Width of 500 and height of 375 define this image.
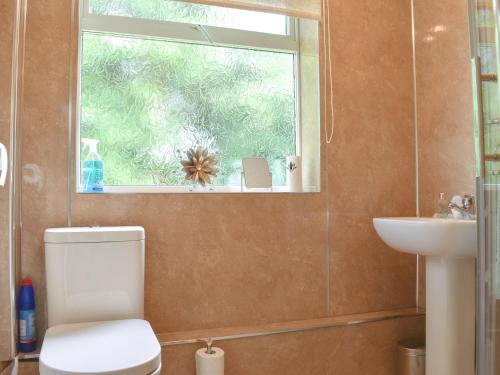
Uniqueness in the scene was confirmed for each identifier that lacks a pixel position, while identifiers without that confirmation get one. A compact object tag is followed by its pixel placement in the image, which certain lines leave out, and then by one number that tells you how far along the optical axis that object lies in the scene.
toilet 1.48
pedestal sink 1.65
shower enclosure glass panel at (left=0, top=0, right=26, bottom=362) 1.58
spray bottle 1.85
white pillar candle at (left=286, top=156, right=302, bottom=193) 2.18
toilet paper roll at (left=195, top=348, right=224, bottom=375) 1.72
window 2.03
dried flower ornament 2.03
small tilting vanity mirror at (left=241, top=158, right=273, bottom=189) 2.12
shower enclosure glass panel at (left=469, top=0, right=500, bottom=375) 1.11
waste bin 2.03
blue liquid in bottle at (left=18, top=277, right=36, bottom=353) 1.66
